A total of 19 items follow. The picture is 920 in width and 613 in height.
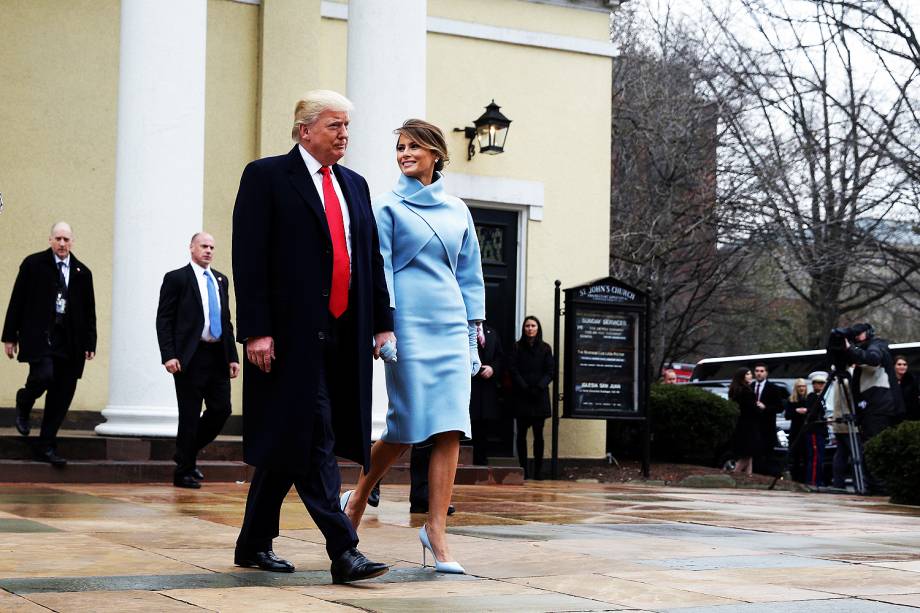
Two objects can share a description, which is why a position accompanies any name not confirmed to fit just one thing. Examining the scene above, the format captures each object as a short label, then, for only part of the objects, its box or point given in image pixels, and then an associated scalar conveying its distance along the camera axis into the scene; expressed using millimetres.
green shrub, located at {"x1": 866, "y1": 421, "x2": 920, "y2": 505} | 12922
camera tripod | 15562
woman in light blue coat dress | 5996
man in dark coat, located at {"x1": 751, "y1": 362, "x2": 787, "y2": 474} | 19938
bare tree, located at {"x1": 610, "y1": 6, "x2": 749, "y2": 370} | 25531
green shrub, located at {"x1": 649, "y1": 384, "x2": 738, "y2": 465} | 19844
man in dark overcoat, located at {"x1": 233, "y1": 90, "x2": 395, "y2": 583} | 5488
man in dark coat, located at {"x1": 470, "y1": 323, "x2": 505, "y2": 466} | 15109
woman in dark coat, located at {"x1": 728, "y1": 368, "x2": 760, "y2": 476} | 19625
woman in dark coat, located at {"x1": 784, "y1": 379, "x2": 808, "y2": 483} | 19781
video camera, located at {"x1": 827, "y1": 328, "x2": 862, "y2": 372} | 15188
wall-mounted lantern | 16109
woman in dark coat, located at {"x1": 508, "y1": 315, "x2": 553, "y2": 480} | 15992
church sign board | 16859
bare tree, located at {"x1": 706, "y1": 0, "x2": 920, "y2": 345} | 22969
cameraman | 15867
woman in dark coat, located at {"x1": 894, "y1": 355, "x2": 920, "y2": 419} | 17406
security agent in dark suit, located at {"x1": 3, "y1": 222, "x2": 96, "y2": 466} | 10930
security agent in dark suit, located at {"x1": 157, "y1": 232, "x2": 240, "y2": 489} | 10773
